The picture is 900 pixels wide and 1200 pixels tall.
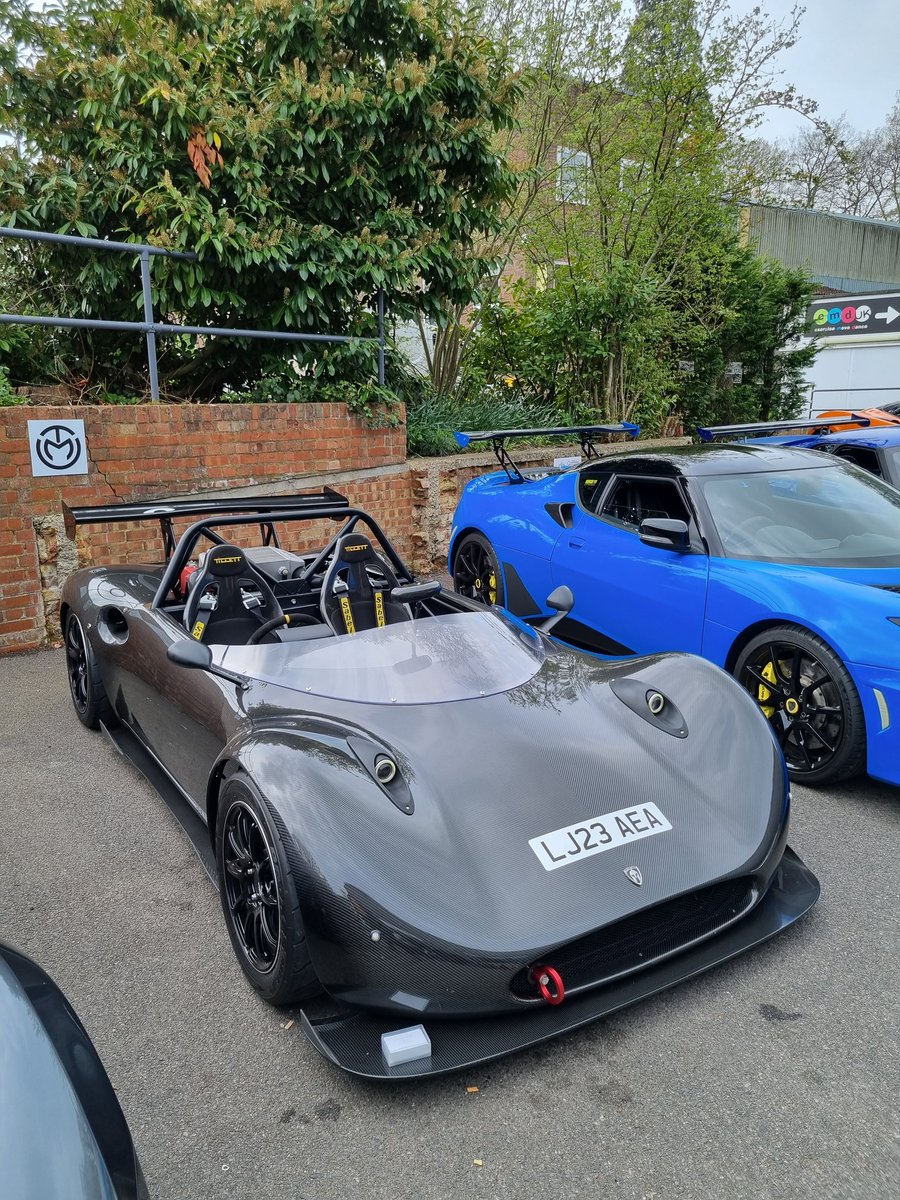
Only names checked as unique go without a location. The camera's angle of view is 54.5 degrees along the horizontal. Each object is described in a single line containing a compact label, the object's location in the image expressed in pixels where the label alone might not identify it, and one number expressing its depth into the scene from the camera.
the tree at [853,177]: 31.14
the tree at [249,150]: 6.73
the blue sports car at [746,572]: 3.59
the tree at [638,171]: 10.29
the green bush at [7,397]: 5.92
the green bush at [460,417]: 8.76
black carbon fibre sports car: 2.12
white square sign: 5.83
